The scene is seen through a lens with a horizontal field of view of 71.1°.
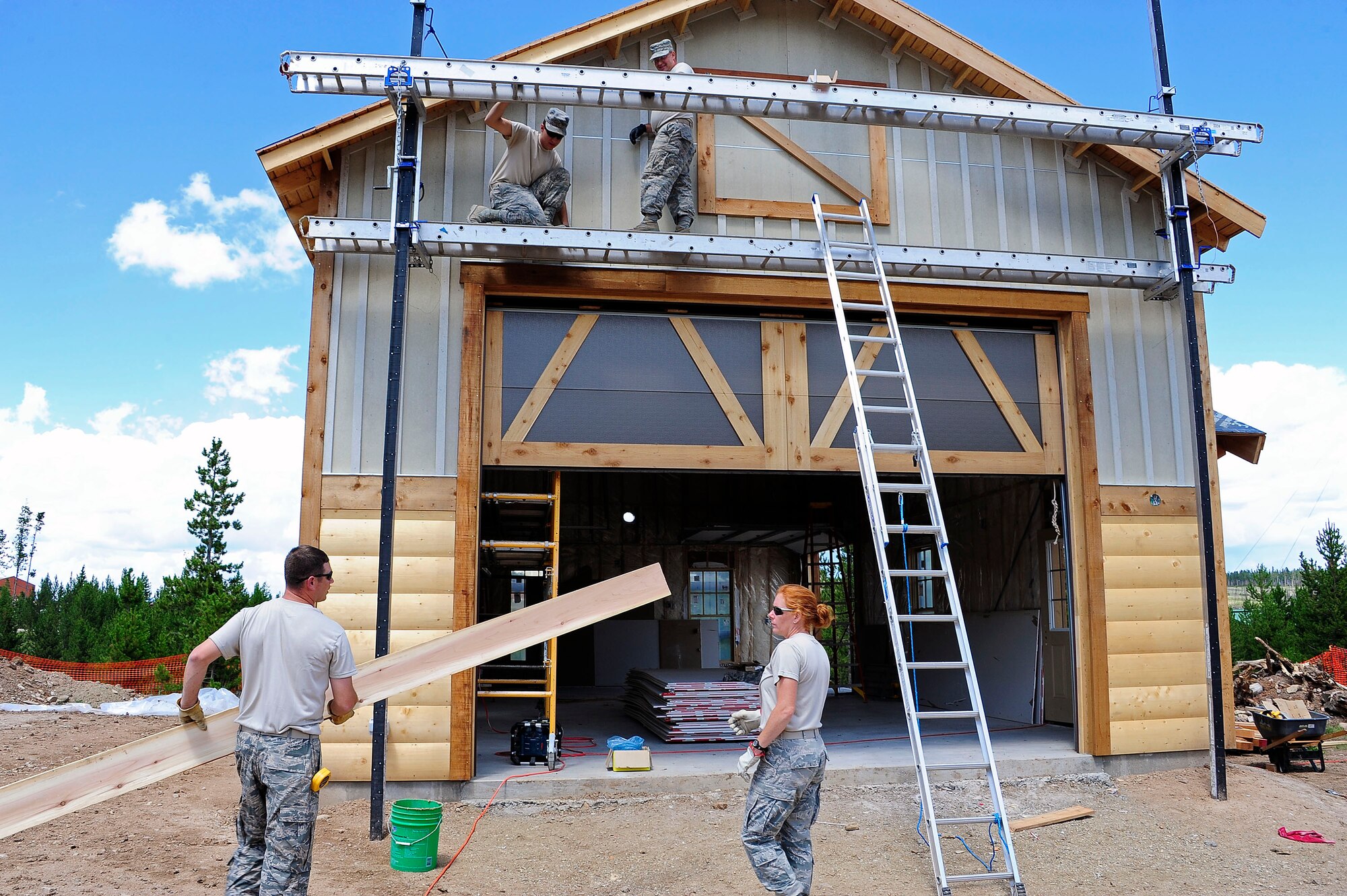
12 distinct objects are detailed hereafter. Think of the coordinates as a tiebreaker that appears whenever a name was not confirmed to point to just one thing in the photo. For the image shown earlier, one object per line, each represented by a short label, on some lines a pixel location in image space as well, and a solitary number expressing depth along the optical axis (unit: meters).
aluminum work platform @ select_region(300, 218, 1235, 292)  7.38
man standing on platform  7.99
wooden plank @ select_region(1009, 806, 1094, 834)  7.09
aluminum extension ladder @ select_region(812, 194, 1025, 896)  5.32
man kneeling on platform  7.63
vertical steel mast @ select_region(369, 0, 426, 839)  6.61
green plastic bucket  6.01
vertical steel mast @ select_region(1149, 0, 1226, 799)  7.69
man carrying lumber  3.88
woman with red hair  4.24
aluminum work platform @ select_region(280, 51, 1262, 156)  6.72
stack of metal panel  9.68
